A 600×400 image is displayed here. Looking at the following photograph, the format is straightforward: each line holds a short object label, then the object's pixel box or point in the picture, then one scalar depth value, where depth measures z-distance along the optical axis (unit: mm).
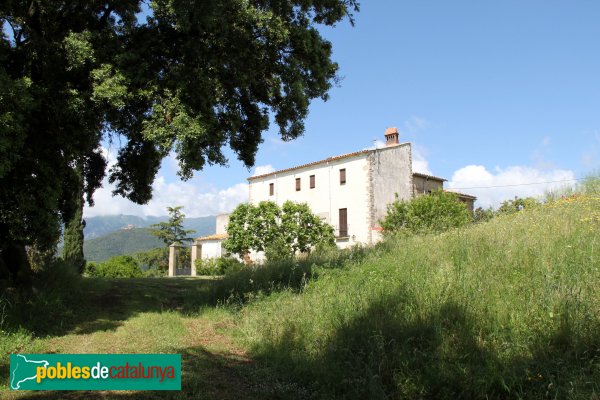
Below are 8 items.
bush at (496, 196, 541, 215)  12383
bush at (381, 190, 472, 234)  24609
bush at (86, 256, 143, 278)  26141
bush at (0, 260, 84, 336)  7605
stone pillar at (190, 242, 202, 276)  38750
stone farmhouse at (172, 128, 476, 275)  34094
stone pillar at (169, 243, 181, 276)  31922
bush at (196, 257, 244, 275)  31034
